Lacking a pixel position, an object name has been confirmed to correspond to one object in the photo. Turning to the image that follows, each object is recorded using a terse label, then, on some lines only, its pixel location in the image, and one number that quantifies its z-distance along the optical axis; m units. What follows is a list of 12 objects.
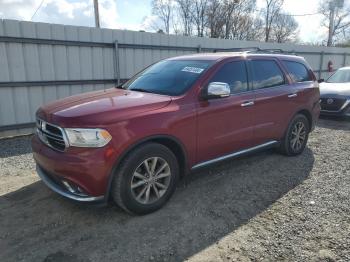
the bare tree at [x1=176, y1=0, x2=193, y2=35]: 40.34
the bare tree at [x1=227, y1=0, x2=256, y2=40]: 39.09
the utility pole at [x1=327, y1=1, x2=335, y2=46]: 25.80
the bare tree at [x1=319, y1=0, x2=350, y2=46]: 25.88
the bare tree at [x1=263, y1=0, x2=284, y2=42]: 43.65
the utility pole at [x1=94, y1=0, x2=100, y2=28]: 13.04
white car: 8.64
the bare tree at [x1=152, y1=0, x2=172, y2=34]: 42.10
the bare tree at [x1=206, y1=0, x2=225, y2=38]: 38.75
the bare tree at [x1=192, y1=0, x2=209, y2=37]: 39.38
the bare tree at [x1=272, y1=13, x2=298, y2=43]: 45.16
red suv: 3.11
